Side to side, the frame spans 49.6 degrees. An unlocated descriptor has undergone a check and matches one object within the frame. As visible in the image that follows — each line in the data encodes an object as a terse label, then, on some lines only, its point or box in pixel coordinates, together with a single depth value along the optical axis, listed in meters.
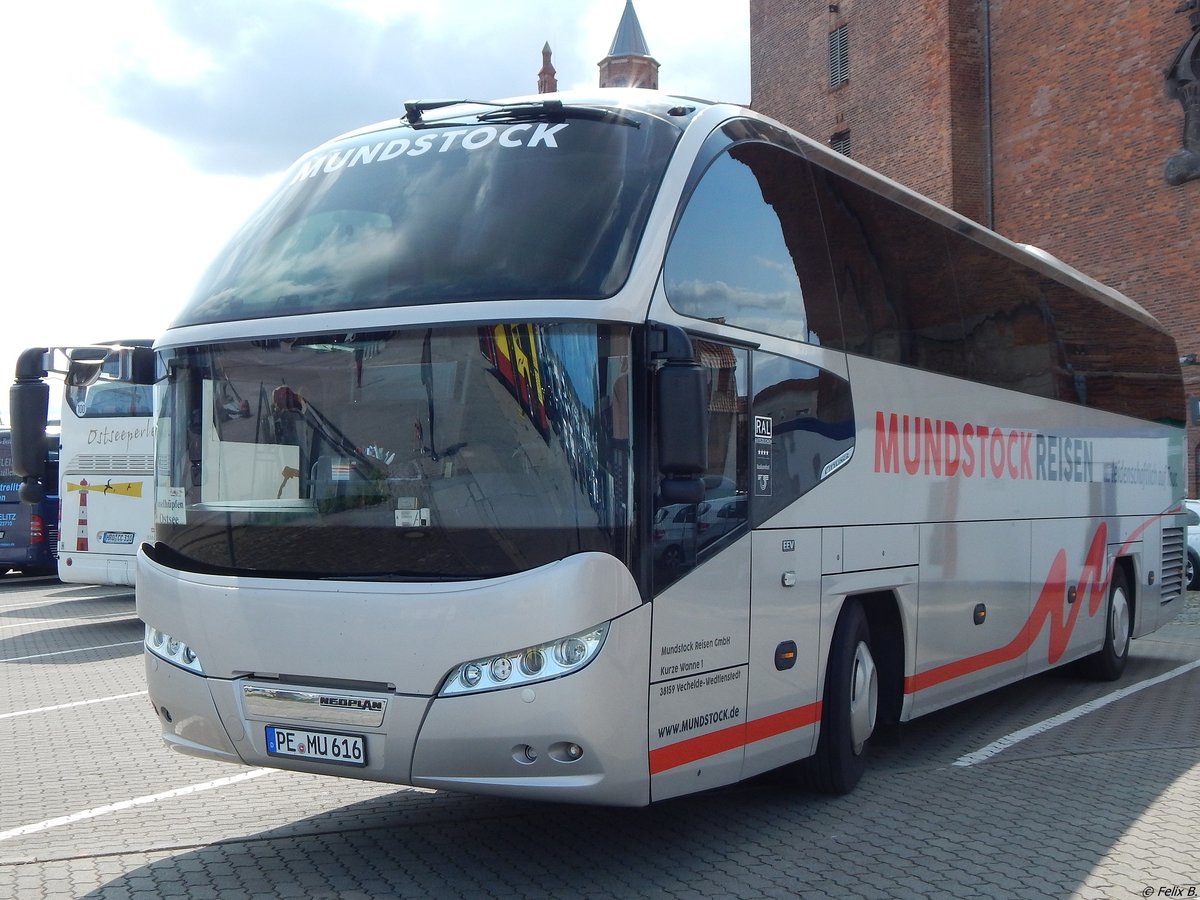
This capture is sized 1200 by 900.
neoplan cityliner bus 5.24
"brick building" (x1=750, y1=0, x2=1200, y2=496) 28.75
